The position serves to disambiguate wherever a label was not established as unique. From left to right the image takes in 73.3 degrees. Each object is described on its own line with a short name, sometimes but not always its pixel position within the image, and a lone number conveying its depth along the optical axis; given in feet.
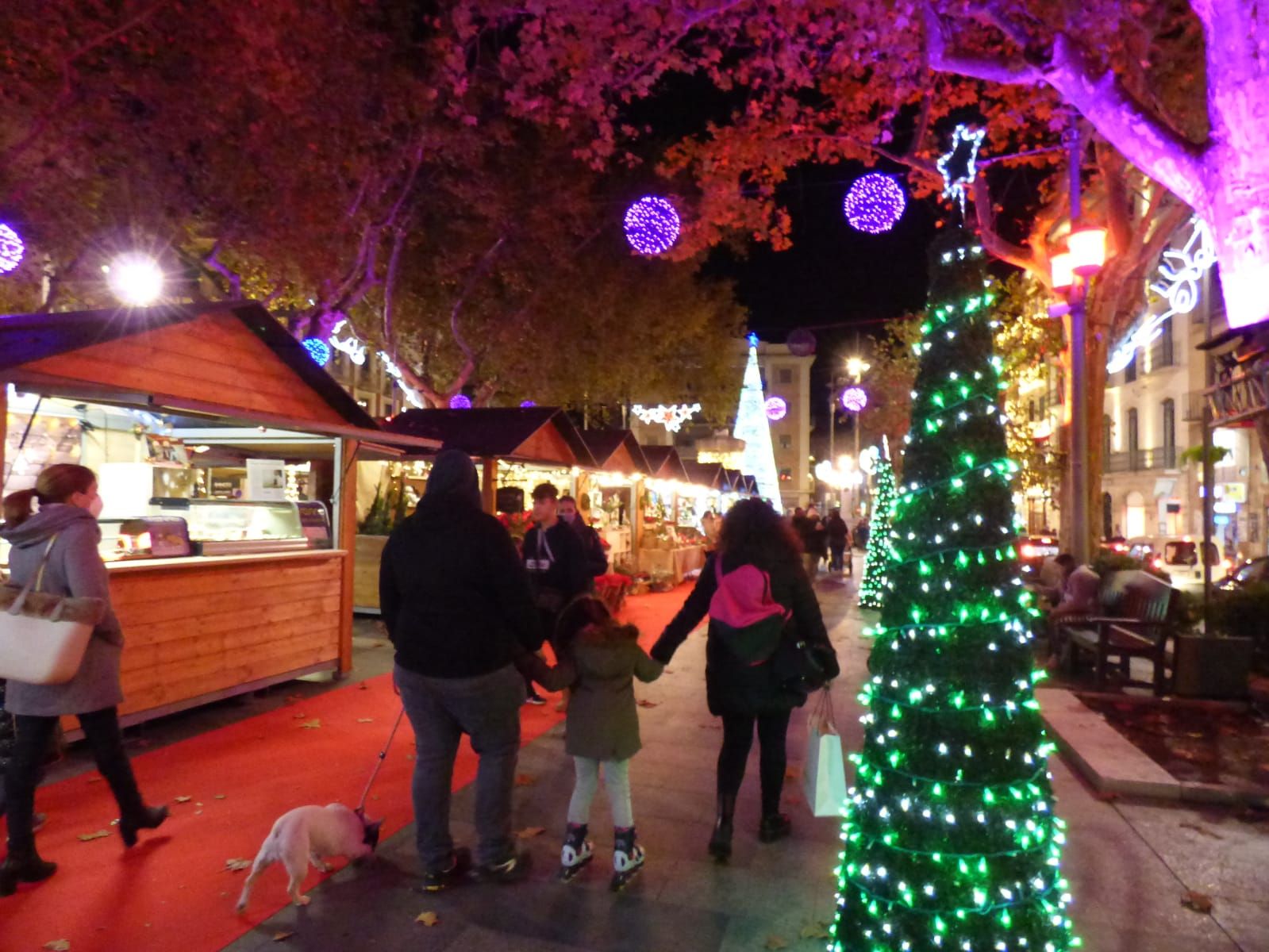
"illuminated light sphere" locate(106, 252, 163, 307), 37.19
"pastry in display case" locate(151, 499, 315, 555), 23.97
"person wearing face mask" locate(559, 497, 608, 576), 22.02
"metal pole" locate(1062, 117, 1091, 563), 32.73
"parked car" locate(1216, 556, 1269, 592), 33.39
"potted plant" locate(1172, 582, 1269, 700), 24.50
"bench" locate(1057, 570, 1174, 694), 25.73
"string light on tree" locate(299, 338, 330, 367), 45.49
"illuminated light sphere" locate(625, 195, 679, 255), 36.76
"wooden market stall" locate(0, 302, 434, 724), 18.86
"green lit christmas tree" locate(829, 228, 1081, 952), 9.23
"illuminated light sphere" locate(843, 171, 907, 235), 32.37
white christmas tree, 119.24
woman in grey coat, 12.63
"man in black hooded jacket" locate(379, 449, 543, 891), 12.09
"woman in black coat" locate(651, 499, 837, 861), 13.53
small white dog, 11.77
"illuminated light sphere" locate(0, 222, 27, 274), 30.63
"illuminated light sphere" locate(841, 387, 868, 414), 71.97
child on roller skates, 12.80
